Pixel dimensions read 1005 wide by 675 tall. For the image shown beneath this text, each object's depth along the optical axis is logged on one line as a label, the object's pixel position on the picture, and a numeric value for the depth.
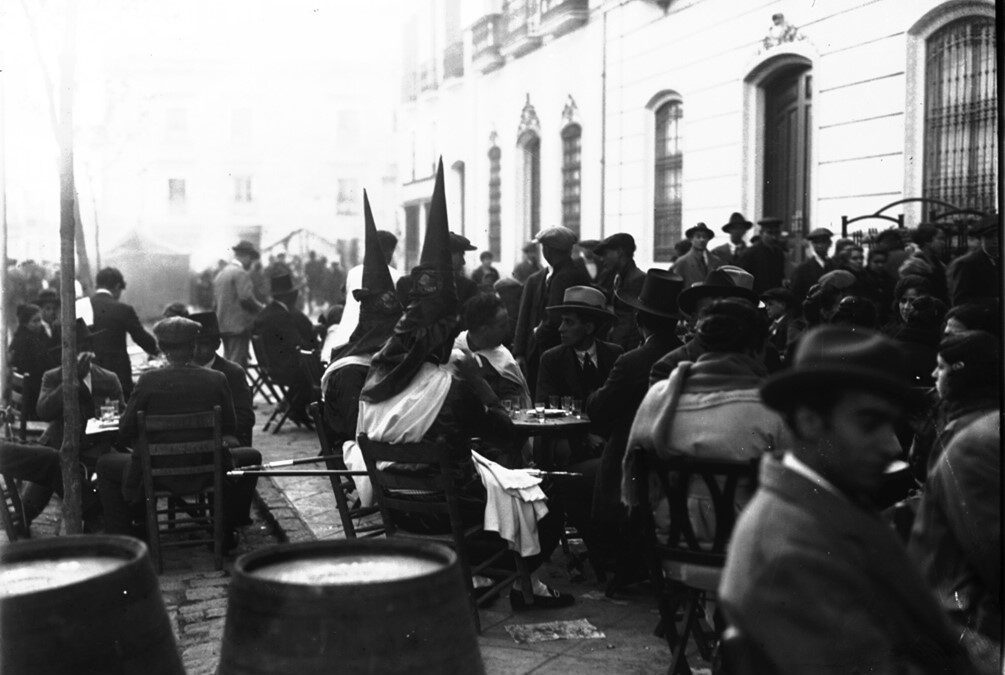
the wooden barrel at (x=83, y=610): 2.93
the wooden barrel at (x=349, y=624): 2.76
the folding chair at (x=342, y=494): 5.51
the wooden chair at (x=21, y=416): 7.11
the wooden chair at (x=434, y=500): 4.94
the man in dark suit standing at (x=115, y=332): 8.20
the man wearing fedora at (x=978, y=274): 4.30
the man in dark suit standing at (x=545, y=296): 7.70
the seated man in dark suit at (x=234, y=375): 6.66
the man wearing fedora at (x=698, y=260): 9.23
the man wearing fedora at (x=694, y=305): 4.19
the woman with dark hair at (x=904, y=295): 4.37
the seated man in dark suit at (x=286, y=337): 9.56
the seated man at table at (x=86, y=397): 6.14
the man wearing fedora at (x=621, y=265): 7.96
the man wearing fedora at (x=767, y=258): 8.41
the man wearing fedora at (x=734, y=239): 9.12
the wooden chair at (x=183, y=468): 5.91
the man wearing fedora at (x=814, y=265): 5.23
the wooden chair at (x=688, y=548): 3.51
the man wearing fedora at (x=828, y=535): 2.42
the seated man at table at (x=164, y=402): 5.98
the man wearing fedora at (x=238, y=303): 8.73
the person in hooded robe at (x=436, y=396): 5.19
